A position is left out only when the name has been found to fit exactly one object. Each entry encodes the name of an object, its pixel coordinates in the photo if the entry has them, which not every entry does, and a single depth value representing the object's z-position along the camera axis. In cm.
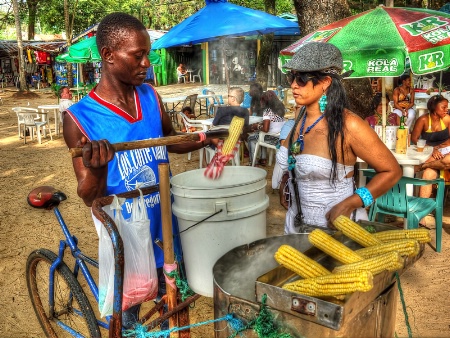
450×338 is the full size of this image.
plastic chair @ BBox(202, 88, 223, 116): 1264
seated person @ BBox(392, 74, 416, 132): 738
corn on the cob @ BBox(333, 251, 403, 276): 145
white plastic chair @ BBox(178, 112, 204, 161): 957
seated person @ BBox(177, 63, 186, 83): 3055
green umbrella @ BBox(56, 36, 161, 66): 1265
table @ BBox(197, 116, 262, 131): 832
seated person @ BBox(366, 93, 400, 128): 622
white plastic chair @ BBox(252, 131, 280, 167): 783
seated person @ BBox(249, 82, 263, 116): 906
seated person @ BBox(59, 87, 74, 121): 1173
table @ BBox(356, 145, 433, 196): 492
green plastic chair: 457
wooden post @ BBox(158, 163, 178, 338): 182
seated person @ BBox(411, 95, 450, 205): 573
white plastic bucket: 193
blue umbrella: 851
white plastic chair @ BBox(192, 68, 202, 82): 3157
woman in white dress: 229
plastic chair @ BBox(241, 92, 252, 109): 1039
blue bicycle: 187
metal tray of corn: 129
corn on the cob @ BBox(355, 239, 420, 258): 165
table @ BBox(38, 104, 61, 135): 1265
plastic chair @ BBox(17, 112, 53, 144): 1205
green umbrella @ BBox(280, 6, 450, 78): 432
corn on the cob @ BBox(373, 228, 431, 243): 179
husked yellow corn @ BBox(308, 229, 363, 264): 160
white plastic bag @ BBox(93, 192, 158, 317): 191
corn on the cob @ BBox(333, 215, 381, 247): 181
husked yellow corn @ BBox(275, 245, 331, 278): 153
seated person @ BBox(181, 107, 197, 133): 1081
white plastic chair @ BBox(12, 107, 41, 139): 1195
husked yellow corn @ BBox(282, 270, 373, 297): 131
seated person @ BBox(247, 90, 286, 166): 780
